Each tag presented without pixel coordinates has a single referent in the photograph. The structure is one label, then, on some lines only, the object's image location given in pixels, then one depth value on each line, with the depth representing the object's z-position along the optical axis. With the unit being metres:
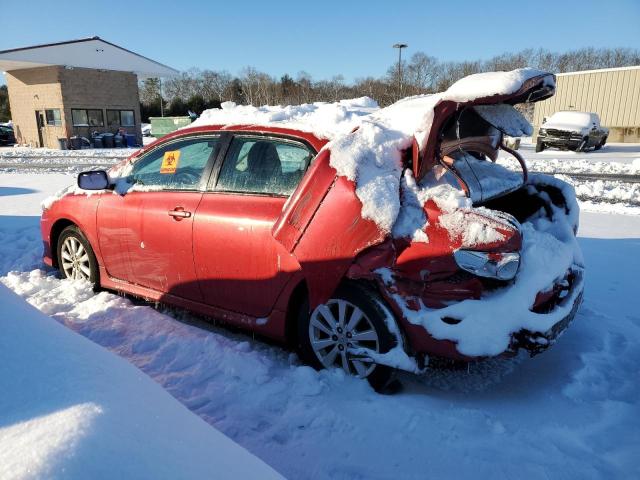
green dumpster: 28.19
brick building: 27.91
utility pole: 50.28
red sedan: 2.54
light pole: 36.42
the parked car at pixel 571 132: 20.80
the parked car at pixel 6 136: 32.47
